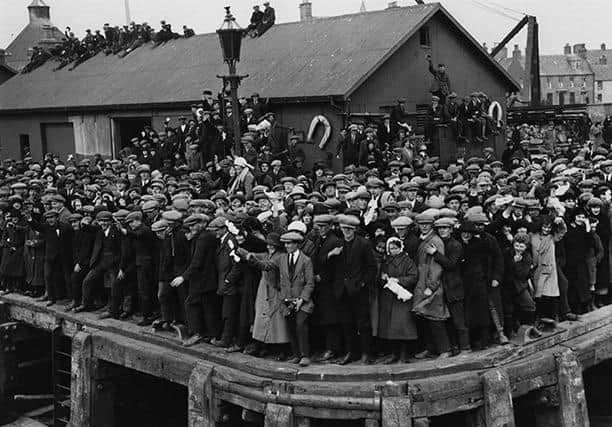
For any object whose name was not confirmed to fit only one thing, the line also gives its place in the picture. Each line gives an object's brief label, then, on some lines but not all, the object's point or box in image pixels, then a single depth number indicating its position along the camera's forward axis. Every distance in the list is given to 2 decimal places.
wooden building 19.48
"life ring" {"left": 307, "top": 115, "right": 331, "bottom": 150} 18.80
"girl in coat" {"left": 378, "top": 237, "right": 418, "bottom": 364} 10.20
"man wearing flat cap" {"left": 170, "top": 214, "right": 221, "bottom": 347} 11.18
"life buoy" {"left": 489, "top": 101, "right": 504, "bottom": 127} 22.56
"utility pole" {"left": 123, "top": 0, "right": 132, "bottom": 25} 41.29
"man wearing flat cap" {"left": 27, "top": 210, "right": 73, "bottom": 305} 13.98
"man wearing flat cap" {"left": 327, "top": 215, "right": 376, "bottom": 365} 10.05
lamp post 14.09
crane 28.69
